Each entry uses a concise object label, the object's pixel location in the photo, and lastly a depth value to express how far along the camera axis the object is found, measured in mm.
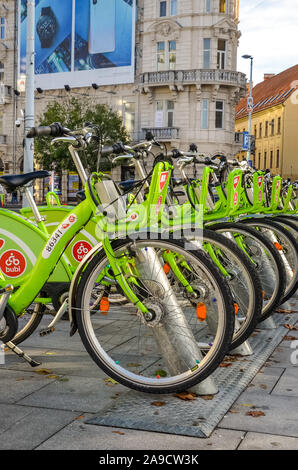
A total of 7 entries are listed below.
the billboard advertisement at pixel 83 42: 44375
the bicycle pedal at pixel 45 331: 4285
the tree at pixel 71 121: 41297
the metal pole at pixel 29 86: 16938
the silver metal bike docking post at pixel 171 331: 4016
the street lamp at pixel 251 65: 44000
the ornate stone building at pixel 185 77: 42969
